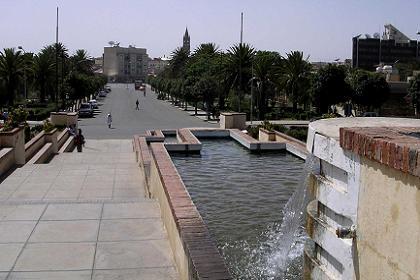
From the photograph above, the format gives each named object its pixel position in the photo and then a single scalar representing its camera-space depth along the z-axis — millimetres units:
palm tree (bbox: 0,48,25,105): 52750
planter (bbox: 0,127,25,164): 16516
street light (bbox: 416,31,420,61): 133125
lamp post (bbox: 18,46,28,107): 54028
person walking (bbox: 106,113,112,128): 35631
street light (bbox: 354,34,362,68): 118438
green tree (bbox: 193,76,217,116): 48812
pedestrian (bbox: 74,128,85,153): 23188
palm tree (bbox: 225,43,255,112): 49281
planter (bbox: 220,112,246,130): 30391
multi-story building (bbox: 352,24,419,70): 126638
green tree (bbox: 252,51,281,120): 46406
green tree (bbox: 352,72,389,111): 45531
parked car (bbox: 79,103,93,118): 46484
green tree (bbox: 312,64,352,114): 43938
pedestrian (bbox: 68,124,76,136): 28444
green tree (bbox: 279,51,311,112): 49250
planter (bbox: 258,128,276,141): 23119
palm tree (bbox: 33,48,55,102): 58531
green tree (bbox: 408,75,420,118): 44281
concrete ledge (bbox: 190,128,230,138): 25266
